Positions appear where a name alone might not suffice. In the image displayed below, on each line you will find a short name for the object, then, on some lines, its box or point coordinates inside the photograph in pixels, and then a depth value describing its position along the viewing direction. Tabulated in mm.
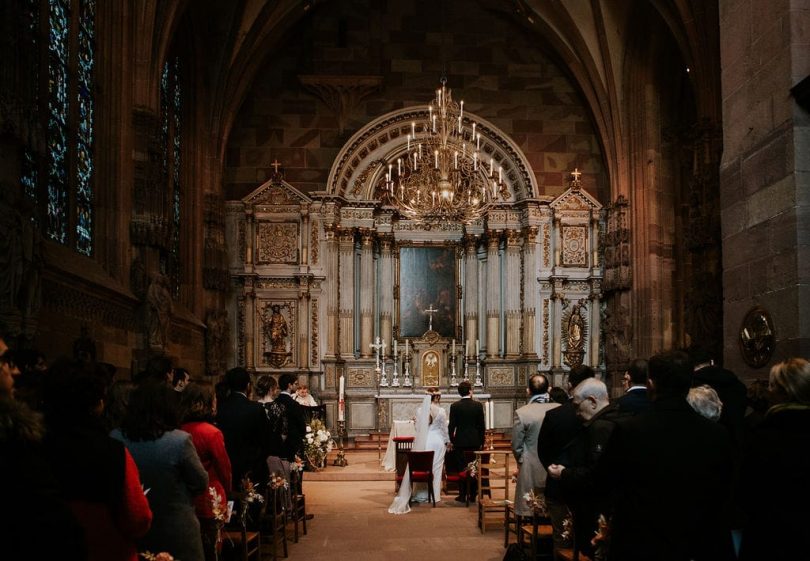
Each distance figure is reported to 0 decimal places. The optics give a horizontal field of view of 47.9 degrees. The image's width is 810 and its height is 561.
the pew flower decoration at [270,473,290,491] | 8352
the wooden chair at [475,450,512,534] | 10172
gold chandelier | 15055
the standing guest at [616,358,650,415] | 5355
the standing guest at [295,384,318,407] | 16578
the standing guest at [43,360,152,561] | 3575
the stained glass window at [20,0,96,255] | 11594
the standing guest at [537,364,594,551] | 6504
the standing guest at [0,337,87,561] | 2732
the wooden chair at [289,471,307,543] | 9609
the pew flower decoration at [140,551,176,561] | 4508
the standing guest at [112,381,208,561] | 4699
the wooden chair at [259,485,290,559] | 8383
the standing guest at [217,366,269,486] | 7340
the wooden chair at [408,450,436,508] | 11836
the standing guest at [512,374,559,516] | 8531
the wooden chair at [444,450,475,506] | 12484
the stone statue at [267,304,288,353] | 20625
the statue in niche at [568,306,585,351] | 20844
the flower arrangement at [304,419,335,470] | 14719
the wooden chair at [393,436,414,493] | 12430
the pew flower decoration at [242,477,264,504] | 7191
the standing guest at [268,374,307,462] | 9312
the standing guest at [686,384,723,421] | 5094
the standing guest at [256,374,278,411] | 8922
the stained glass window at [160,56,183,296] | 17969
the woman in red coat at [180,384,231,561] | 5797
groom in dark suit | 12367
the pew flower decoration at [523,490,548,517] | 7484
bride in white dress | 12451
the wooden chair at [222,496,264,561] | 7043
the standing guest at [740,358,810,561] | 3582
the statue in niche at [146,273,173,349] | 14156
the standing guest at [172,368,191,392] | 8686
